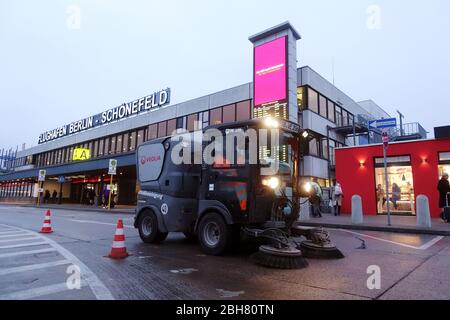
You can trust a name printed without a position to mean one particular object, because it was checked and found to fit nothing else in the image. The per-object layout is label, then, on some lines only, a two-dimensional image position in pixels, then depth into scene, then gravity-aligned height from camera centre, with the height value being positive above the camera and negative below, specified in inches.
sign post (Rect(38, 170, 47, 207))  1400.1 +101.8
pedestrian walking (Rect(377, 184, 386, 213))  754.8 +16.2
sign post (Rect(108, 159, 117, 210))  992.9 +101.5
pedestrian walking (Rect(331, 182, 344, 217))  725.9 +11.5
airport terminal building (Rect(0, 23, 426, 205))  894.4 +302.4
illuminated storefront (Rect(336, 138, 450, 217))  685.9 +75.1
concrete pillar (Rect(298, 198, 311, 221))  599.7 -20.1
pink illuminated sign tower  840.9 +356.8
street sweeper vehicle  263.3 +9.3
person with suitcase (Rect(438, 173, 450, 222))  555.5 +24.6
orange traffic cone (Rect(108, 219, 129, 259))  260.4 -38.8
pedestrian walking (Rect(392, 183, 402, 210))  738.2 +23.6
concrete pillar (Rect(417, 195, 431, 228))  468.8 -12.2
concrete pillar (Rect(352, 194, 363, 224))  529.0 -11.0
